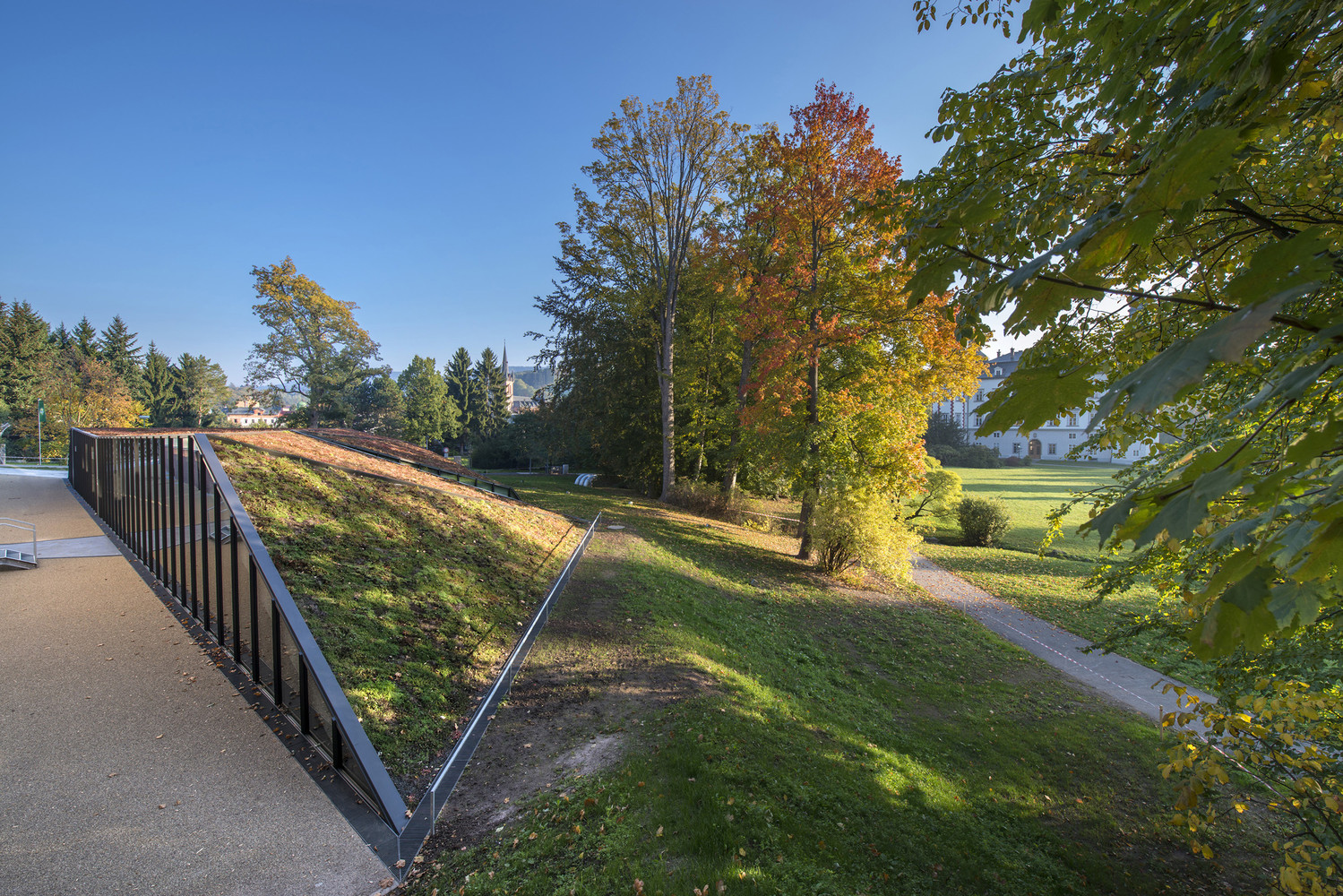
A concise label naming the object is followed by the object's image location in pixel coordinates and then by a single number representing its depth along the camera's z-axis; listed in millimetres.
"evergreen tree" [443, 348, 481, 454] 57531
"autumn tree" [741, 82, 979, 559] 12992
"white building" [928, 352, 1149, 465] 74438
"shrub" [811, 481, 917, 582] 13148
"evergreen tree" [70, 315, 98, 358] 53562
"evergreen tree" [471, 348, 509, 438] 57562
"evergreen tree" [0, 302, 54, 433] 36438
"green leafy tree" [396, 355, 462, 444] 49125
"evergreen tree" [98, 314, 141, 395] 53688
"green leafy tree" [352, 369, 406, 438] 50625
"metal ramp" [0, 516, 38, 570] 9781
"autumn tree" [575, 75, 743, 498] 20328
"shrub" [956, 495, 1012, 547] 23922
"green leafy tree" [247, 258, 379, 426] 34500
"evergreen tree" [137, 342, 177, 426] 56219
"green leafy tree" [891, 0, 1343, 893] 984
